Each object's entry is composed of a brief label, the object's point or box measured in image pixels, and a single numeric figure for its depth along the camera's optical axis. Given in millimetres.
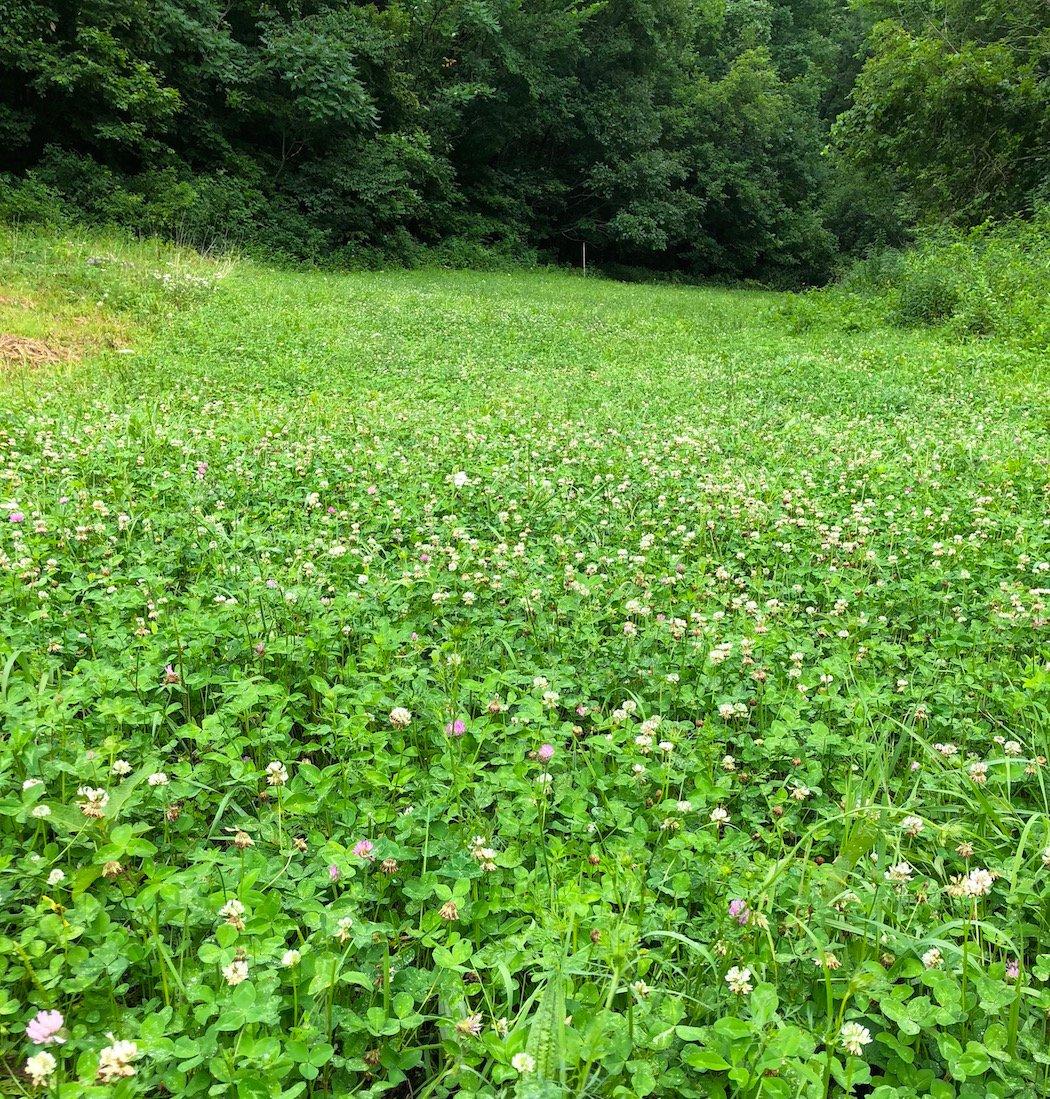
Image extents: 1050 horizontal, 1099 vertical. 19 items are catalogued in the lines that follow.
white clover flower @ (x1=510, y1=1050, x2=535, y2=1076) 1274
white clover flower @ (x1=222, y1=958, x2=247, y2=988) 1378
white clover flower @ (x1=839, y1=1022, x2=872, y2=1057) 1369
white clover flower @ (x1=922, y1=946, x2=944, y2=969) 1568
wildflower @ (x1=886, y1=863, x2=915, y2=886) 1744
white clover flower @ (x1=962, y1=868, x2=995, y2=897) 1606
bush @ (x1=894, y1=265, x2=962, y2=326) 12969
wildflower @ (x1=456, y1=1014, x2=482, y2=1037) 1411
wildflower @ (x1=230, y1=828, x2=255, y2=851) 1762
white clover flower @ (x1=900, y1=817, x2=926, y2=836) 1856
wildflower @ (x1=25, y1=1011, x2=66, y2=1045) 1268
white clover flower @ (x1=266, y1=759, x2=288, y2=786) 1866
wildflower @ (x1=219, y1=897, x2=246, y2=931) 1525
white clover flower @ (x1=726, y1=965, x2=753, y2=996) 1470
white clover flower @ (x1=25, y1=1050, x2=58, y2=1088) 1214
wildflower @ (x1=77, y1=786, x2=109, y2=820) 1709
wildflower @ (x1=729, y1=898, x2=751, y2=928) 1663
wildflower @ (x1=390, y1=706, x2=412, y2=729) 2180
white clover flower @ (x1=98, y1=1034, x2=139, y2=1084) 1229
